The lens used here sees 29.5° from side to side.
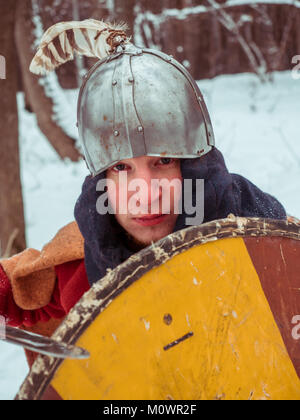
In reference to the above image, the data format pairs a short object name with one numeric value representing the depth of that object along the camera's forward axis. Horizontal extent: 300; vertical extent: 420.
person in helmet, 1.57
